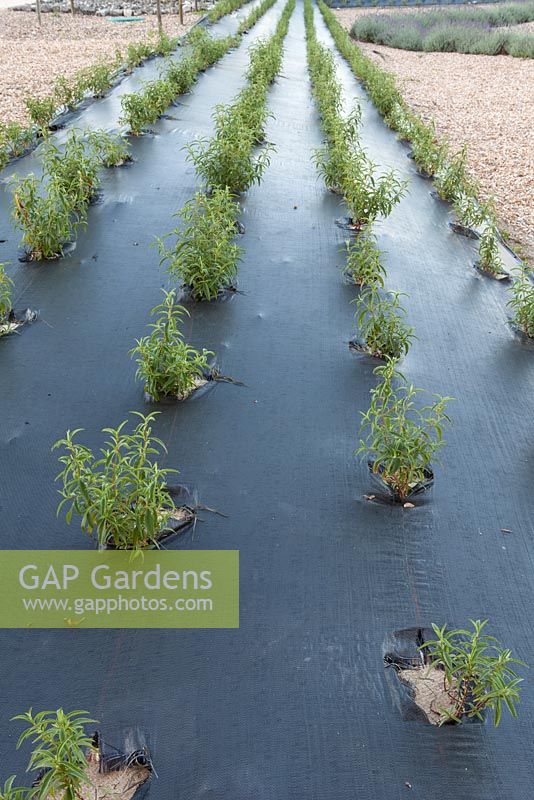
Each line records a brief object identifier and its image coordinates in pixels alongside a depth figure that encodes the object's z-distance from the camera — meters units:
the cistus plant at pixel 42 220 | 3.96
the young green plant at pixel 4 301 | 3.43
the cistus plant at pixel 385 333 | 3.35
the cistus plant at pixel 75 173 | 4.51
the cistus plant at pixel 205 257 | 3.70
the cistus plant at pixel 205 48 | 9.80
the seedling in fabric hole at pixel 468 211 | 4.91
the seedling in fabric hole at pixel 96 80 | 7.77
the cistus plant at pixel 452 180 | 5.52
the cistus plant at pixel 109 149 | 5.36
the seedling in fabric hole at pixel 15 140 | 5.67
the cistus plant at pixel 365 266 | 3.85
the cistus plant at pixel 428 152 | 6.04
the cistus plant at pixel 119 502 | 2.13
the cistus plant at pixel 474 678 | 1.75
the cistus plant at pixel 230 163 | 4.96
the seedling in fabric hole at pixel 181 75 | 8.10
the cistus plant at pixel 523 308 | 3.64
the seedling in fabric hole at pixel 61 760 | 1.47
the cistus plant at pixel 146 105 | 6.35
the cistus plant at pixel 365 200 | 4.64
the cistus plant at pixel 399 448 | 2.47
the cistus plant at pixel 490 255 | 4.36
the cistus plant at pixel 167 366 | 2.86
